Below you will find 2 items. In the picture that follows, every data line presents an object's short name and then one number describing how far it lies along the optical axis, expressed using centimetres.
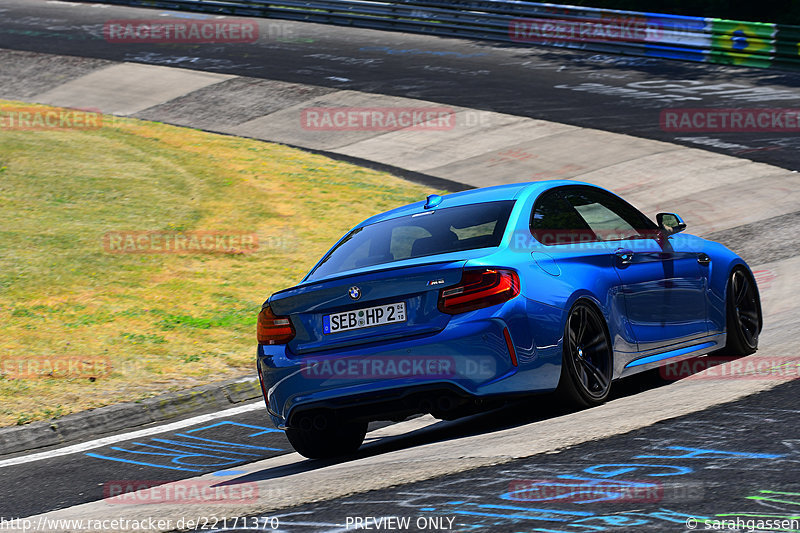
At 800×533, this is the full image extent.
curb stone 1672
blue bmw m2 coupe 1198
